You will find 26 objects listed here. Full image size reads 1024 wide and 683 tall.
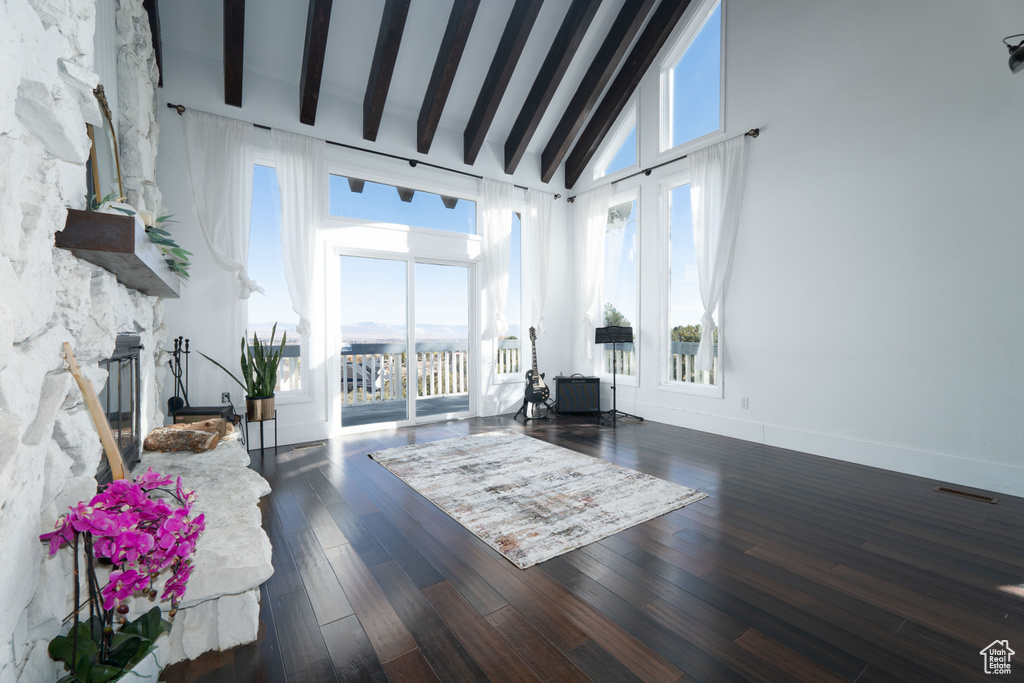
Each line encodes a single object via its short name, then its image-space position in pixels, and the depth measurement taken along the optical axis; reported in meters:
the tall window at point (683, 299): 4.89
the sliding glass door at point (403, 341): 4.91
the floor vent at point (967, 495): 2.81
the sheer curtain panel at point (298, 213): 4.29
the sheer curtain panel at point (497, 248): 5.59
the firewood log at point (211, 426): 2.88
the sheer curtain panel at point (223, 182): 3.88
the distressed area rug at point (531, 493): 2.39
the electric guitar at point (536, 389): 5.33
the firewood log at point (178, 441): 2.69
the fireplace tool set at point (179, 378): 3.61
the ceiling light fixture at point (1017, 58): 2.36
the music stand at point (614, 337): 5.12
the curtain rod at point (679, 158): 4.22
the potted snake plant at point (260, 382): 3.64
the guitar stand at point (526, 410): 5.37
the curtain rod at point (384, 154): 3.77
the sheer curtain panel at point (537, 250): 6.00
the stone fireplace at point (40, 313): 1.01
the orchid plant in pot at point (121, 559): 1.08
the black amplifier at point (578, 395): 5.61
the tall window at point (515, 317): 6.01
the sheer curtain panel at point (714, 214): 4.39
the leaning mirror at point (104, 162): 2.04
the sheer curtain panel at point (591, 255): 5.87
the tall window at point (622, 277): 5.62
